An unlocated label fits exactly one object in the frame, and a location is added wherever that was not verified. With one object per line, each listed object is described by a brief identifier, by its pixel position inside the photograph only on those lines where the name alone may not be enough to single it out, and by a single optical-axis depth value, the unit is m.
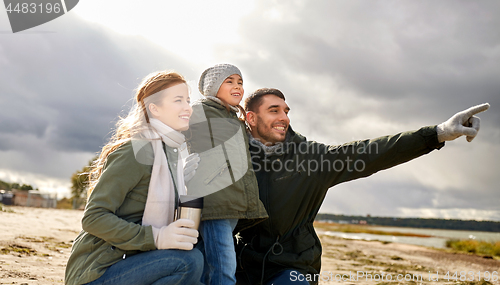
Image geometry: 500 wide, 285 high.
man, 3.37
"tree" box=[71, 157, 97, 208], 34.97
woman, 2.23
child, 2.77
